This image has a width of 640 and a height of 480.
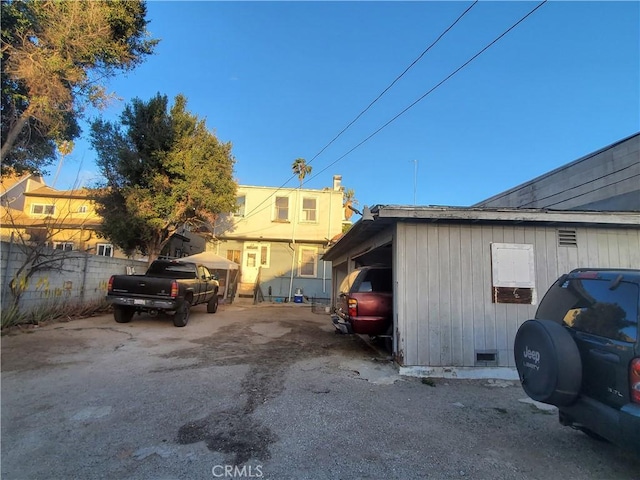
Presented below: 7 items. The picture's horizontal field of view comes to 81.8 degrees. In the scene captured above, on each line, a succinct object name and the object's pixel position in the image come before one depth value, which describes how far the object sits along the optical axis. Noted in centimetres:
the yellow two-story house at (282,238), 2017
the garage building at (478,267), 650
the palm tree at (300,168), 3447
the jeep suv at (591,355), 270
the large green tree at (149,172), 1465
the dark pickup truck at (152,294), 998
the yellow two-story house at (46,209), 1986
